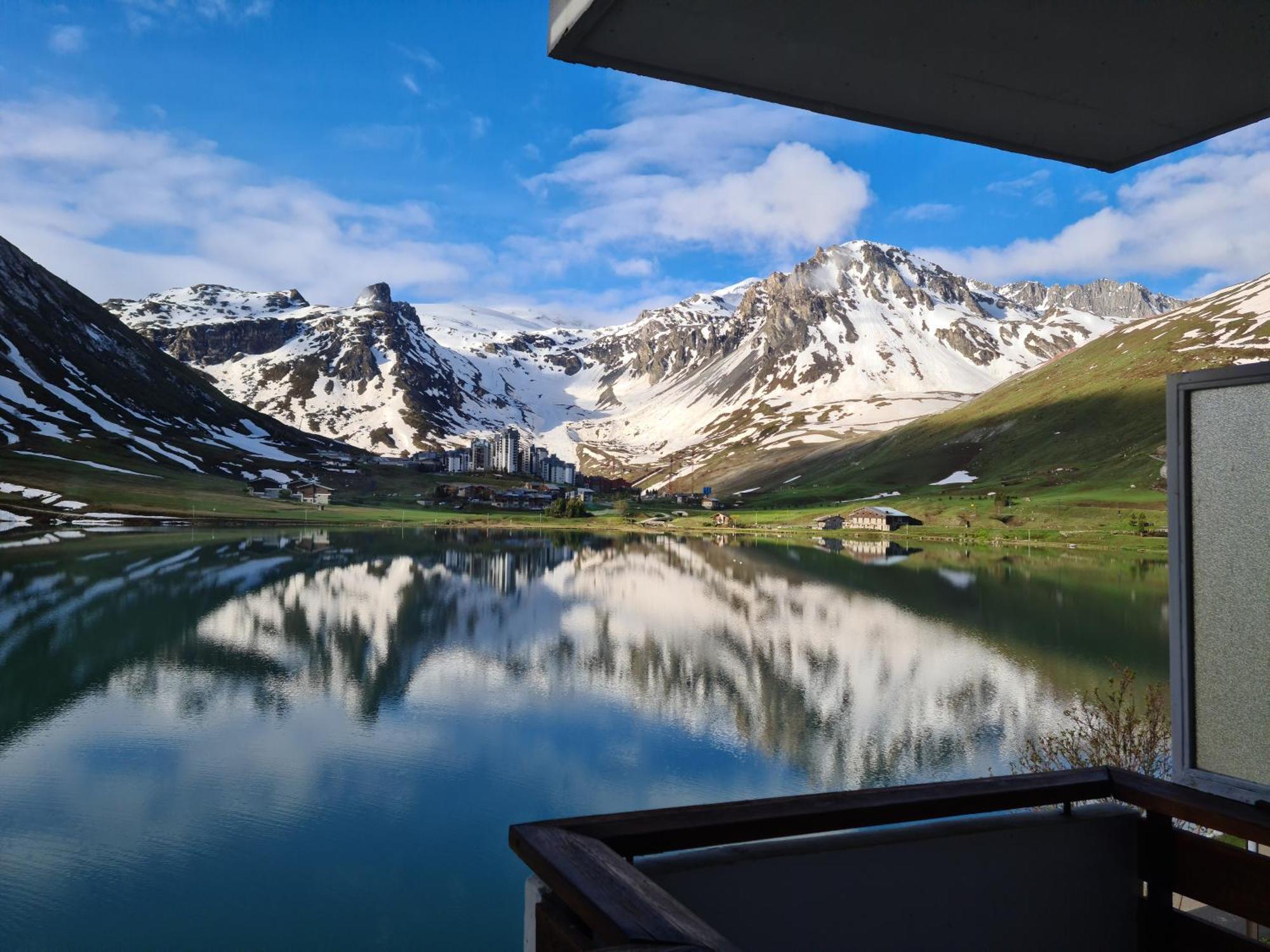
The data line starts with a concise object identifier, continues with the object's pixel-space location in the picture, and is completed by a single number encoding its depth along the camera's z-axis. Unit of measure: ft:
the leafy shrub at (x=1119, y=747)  46.06
